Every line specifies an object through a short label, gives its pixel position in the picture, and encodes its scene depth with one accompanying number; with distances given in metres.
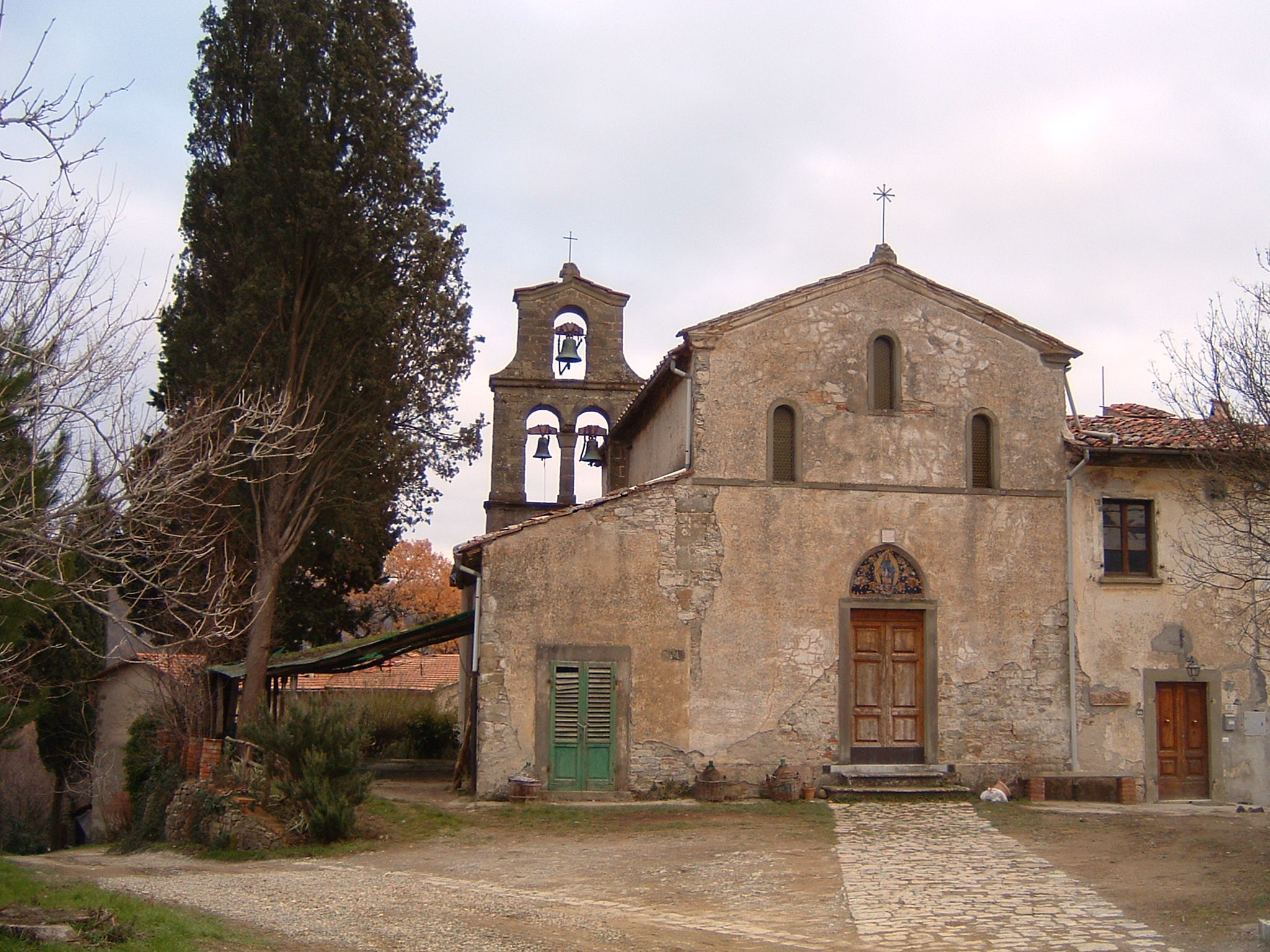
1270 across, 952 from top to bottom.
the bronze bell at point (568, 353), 23.44
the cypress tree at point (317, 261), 17.91
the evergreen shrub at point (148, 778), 17.77
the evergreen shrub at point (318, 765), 13.70
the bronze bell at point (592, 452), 23.56
